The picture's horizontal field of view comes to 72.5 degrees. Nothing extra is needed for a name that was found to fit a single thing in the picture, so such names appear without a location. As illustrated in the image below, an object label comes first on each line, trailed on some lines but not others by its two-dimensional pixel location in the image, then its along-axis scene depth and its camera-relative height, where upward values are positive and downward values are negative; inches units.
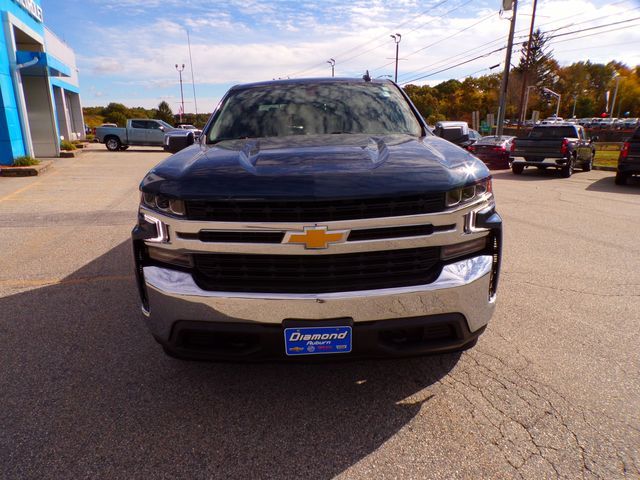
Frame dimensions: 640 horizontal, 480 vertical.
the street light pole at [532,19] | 1333.3 +311.3
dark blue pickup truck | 82.0 -25.6
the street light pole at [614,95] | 3125.0 +188.0
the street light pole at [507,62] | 918.4 +124.4
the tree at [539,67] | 2847.0 +375.9
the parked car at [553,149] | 572.1 -33.9
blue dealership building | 565.0 +60.5
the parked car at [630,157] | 474.3 -36.9
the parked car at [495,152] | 687.7 -44.7
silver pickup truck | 1067.9 -26.2
